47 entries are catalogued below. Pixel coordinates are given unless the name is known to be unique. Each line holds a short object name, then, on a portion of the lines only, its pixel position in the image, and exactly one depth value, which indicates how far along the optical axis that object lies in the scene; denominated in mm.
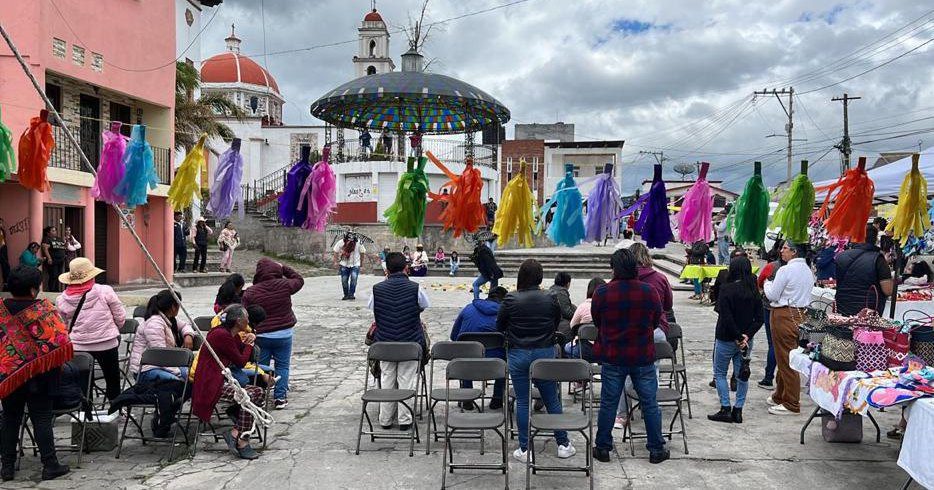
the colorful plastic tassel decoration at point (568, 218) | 7488
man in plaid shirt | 5238
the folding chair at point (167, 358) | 5684
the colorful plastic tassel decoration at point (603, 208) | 7469
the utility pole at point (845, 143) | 32941
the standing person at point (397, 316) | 6254
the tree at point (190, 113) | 22844
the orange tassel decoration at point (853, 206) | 6645
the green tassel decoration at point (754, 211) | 6988
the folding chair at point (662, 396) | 5705
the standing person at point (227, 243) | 20500
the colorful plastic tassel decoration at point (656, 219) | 7230
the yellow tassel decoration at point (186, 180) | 6930
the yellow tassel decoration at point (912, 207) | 6898
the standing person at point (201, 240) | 20141
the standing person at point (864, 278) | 6996
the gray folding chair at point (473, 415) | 4914
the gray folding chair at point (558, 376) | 4957
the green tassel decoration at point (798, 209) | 6781
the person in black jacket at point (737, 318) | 6238
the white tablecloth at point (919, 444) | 3889
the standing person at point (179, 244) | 20359
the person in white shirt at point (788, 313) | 6504
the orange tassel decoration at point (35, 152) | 6715
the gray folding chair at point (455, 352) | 6117
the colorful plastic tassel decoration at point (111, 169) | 6684
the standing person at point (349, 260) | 15742
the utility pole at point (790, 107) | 39281
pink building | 14336
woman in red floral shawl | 4750
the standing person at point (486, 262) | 11227
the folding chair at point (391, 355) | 5836
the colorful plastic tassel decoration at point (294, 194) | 7500
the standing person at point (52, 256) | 14688
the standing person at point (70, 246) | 15624
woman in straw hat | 6055
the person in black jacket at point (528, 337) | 5395
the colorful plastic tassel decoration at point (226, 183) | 7172
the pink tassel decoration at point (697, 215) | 7352
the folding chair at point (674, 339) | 6677
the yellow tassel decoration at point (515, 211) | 7648
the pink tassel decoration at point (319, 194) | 7453
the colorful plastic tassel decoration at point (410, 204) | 7590
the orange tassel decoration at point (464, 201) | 7695
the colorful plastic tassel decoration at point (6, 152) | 6722
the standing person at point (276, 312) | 6691
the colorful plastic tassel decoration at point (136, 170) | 6754
